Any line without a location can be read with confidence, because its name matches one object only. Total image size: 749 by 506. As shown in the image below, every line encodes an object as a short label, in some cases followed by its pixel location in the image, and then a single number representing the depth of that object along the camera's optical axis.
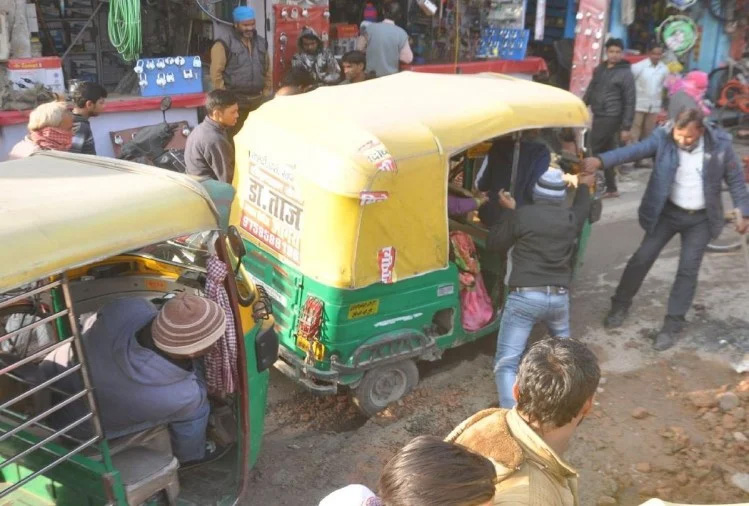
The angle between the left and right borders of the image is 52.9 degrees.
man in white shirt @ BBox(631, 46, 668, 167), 10.56
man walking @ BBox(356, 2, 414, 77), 10.02
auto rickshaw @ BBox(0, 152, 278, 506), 2.62
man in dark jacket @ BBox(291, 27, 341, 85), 9.46
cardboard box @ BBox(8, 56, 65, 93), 7.71
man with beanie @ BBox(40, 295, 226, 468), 3.14
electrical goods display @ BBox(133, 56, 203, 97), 8.59
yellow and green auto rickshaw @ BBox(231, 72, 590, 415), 4.39
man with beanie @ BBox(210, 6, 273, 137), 8.70
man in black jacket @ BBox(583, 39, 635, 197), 9.25
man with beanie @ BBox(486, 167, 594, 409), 4.81
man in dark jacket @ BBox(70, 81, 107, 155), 5.96
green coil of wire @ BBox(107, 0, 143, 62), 8.29
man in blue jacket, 5.65
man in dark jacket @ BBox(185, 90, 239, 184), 6.04
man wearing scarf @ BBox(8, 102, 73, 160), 5.45
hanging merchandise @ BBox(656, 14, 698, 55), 12.43
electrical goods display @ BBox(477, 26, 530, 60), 11.70
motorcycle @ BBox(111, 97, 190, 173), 7.92
